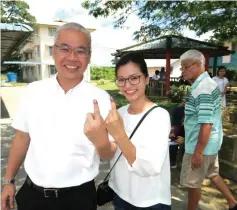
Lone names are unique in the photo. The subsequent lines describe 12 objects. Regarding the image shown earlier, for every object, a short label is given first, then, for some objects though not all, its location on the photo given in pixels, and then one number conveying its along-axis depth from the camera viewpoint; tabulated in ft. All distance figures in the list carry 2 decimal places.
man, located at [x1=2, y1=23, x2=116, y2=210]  5.55
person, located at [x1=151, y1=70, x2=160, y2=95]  49.36
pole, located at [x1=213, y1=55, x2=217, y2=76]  54.24
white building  119.03
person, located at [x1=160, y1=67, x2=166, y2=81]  49.13
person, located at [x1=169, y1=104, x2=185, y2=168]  12.03
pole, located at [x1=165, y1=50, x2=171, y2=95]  44.01
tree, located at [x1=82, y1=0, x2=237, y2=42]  15.72
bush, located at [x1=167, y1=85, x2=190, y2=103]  37.78
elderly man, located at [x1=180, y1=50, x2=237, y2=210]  7.87
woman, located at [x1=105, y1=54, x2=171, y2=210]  5.03
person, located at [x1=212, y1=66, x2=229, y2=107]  24.79
